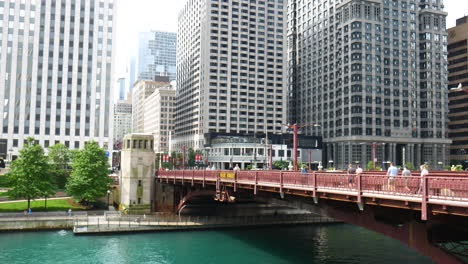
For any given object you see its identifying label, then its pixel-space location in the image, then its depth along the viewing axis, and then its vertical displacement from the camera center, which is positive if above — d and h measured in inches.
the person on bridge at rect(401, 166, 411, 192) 831.6 -41.1
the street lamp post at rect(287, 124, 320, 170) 1653.5 +14.2
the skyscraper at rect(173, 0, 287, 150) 6402.6 +1280.9
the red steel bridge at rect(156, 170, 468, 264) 757.9 -97.6
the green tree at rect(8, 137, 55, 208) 2518.5 -142.0
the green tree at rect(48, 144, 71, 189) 3312.0 -82.5
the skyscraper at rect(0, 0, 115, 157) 4463.6 +856.0
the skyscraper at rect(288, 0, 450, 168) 5895.7 +1049.1
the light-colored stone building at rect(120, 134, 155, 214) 2768.2 -143.0
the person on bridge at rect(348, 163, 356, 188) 984.9 -57.2
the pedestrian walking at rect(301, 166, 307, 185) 1158.6 -64.9
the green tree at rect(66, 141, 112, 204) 2655.0 -149.5
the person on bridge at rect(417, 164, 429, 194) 788.4 -35.5
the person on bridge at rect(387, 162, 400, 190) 863.8 -43.5
